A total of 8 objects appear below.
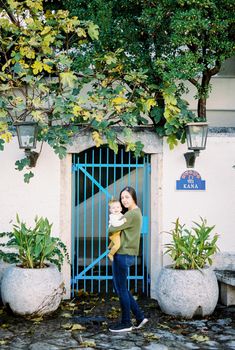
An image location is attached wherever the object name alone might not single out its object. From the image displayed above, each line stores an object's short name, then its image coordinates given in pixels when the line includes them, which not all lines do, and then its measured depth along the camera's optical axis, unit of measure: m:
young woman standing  6.66
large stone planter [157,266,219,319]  7.39
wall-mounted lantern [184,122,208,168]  8.00
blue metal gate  8.97
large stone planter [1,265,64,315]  7.35
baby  6.70
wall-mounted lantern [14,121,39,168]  7.75
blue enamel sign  8.63
